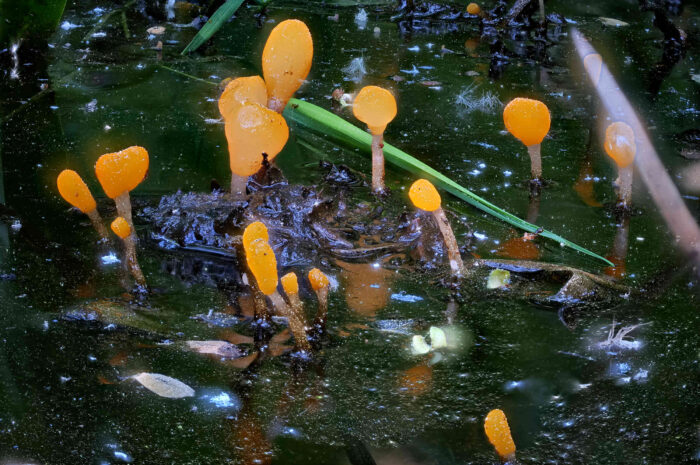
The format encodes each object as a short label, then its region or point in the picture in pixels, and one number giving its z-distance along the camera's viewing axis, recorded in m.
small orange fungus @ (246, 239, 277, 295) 0.49
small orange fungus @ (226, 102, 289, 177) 0.51
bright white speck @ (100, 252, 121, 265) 0.51
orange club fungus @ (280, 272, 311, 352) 0.49
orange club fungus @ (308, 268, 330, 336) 0.49
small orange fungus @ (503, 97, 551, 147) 0.52
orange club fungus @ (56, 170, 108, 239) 0.51
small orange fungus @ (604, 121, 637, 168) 0.52
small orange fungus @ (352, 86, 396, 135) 0.52
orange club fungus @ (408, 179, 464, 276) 0.50
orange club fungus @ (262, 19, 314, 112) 0.52
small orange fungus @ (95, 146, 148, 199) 0.50
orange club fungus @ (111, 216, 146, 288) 0.50
